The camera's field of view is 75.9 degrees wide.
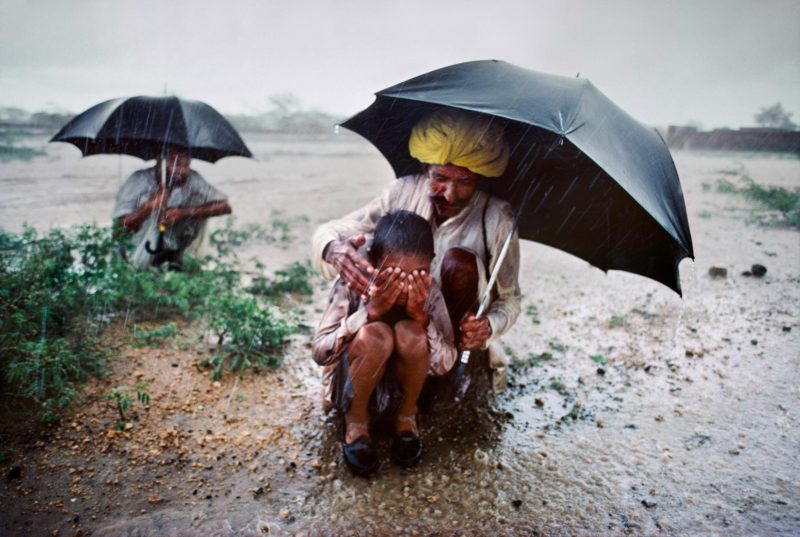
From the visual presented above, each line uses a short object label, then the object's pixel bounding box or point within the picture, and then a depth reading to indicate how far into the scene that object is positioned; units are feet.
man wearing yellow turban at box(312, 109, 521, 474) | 8.48
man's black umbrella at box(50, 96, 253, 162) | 13.20
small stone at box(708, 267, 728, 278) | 17.37
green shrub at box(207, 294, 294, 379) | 11.48
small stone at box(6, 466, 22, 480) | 7.55
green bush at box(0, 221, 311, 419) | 9.16
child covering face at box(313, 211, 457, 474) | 7.80
